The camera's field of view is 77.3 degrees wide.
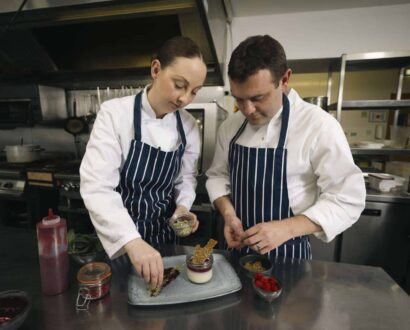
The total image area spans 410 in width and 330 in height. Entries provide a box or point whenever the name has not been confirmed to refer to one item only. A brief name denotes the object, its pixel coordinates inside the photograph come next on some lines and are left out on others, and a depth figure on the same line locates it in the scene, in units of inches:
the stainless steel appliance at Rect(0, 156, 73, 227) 95.1
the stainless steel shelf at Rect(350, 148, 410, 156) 86.9
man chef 38.2
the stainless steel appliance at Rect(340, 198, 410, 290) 81.0
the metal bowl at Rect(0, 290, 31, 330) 24.9
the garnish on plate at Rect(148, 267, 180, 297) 31.7
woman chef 34.4
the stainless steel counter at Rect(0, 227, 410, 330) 28.1
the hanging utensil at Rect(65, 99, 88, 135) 111.8
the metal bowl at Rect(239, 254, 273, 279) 36.1
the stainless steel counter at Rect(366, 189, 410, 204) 79.6
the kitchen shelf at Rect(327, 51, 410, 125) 81.4
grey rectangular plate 30.6
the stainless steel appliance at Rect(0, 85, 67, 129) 102.4
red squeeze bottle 30.4
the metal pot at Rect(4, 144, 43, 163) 104.7
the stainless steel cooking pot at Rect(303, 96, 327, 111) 92.5
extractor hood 68.4
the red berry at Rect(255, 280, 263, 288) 32.0
